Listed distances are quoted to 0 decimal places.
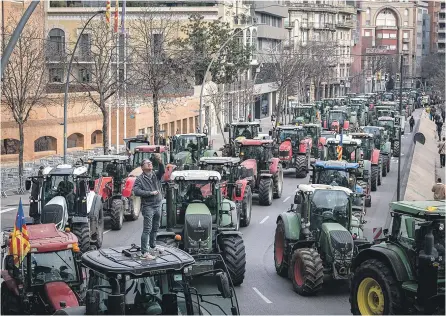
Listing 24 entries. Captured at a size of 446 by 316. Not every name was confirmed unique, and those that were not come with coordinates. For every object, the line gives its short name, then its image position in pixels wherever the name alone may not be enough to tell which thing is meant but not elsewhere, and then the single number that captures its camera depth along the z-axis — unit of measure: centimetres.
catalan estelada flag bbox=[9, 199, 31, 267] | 1539
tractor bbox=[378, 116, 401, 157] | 5475
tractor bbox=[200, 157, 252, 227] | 2853
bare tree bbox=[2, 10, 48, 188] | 3878
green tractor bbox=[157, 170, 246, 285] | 1931
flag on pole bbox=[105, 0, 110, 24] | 4095
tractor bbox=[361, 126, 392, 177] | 4512
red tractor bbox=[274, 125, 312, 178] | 4178
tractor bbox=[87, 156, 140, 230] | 2805
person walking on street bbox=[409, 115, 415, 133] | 8119
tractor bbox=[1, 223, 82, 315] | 1528
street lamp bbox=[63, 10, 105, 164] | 3485
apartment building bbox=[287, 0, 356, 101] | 12196
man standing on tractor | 1461
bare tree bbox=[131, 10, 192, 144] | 4903
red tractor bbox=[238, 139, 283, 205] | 3325
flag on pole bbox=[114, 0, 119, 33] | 4384
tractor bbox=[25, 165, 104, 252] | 2313
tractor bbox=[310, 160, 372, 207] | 2770
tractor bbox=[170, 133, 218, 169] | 3847
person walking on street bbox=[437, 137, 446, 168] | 5500
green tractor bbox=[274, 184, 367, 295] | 1881
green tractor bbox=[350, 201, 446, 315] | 1428
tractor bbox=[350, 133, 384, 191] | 4023
